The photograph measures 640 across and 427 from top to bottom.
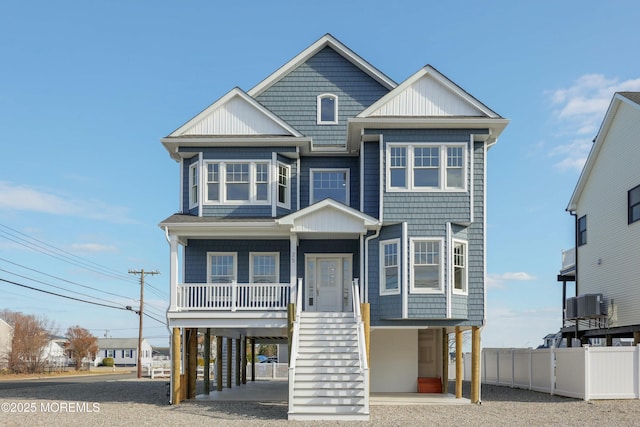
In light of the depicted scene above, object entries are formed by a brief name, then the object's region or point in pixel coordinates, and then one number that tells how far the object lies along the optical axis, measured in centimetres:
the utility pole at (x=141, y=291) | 5053
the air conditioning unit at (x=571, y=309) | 2991
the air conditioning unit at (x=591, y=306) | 2795
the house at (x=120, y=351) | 10144
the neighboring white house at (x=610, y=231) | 2577
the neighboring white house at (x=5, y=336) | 7400
